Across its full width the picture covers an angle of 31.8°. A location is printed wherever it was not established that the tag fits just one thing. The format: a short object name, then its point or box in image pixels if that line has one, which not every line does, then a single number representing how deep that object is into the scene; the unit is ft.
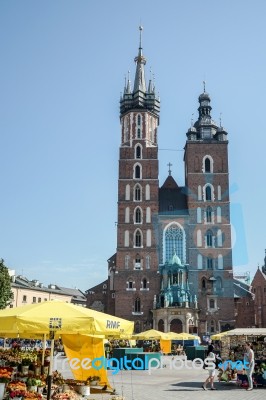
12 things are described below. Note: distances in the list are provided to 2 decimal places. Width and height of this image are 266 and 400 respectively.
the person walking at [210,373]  51.30
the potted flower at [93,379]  45.09
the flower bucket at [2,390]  36.11
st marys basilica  178.70
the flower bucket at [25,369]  43.50
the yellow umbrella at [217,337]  88.77
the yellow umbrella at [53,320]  32.81
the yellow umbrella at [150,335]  95.76
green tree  128.88
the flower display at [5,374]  37.02
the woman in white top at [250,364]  52.70
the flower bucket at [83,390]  43.81
